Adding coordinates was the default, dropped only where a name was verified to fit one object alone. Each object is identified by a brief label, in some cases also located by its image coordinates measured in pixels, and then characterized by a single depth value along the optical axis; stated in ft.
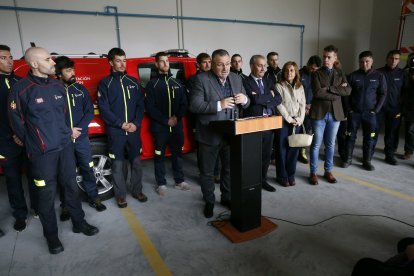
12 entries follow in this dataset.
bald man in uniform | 7.56
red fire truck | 11.29
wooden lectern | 8.54
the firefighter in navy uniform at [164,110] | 11.47
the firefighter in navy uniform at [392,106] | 15.49
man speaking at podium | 8.99
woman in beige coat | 11.75
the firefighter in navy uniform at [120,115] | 10.39
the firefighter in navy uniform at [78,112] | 9.70
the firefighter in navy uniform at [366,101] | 14.19
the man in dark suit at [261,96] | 10.80
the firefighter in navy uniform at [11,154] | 8.95
